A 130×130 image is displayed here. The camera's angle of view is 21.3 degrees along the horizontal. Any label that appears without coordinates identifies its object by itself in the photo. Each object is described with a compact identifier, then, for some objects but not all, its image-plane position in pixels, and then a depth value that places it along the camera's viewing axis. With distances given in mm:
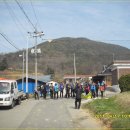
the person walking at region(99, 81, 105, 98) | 32812
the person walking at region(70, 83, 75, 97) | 34228
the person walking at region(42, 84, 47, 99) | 34988
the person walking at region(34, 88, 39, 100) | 34928
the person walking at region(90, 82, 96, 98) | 32531
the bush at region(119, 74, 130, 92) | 29438
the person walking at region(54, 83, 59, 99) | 34056
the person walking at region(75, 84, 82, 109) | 22453
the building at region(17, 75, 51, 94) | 53938
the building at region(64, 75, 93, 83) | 117175
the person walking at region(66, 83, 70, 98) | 34406
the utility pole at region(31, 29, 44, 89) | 46247
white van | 22844
